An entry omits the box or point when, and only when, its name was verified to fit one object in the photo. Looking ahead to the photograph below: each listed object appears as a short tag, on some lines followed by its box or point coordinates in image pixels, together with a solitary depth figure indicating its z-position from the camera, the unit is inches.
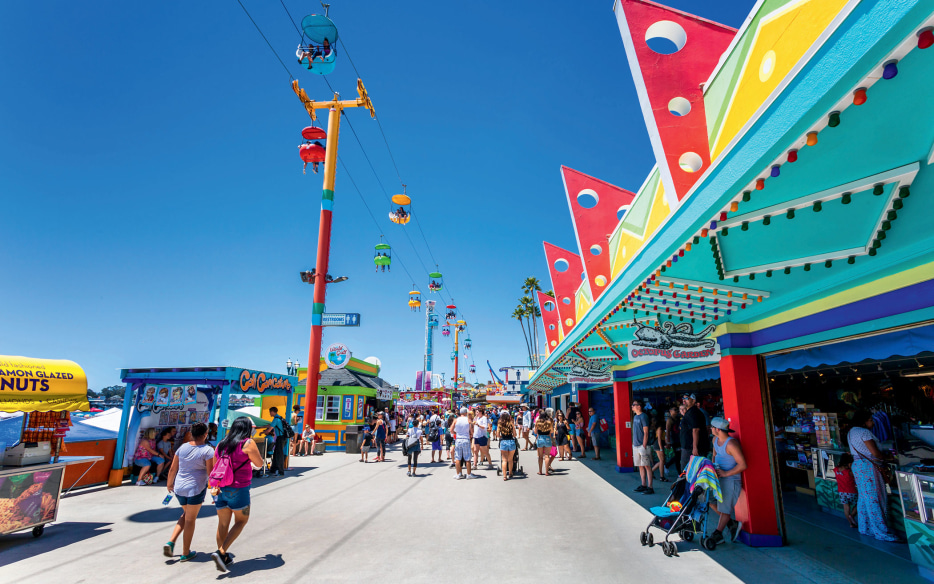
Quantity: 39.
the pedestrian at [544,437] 457.1
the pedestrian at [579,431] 596.1
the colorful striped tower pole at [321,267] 684.1
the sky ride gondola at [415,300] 1429.6
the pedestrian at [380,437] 584.7
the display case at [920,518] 181.9
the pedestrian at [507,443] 431.5
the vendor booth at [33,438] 230.1
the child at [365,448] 586.9
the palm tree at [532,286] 2209.6
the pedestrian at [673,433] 416.9
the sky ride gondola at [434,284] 1400.8
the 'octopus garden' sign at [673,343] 233.3
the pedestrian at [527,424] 744.3
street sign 693.3
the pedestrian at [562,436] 556.7
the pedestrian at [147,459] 402.0
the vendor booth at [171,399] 407.2
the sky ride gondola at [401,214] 660.2
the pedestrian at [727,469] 228.5
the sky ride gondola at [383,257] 761.0
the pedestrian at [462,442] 440.8
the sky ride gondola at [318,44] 447.5
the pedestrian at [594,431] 579.0
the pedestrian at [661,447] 382.0
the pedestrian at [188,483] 201.9
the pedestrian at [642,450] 344.8
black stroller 220.8
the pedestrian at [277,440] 467.2
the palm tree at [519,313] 2311.8
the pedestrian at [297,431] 650.2
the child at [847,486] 265.3
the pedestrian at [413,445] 465.7
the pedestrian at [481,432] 485.7
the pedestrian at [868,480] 235.5
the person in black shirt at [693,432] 280.7
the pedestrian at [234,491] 195.3
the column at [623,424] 458.0
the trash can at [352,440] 692.1
